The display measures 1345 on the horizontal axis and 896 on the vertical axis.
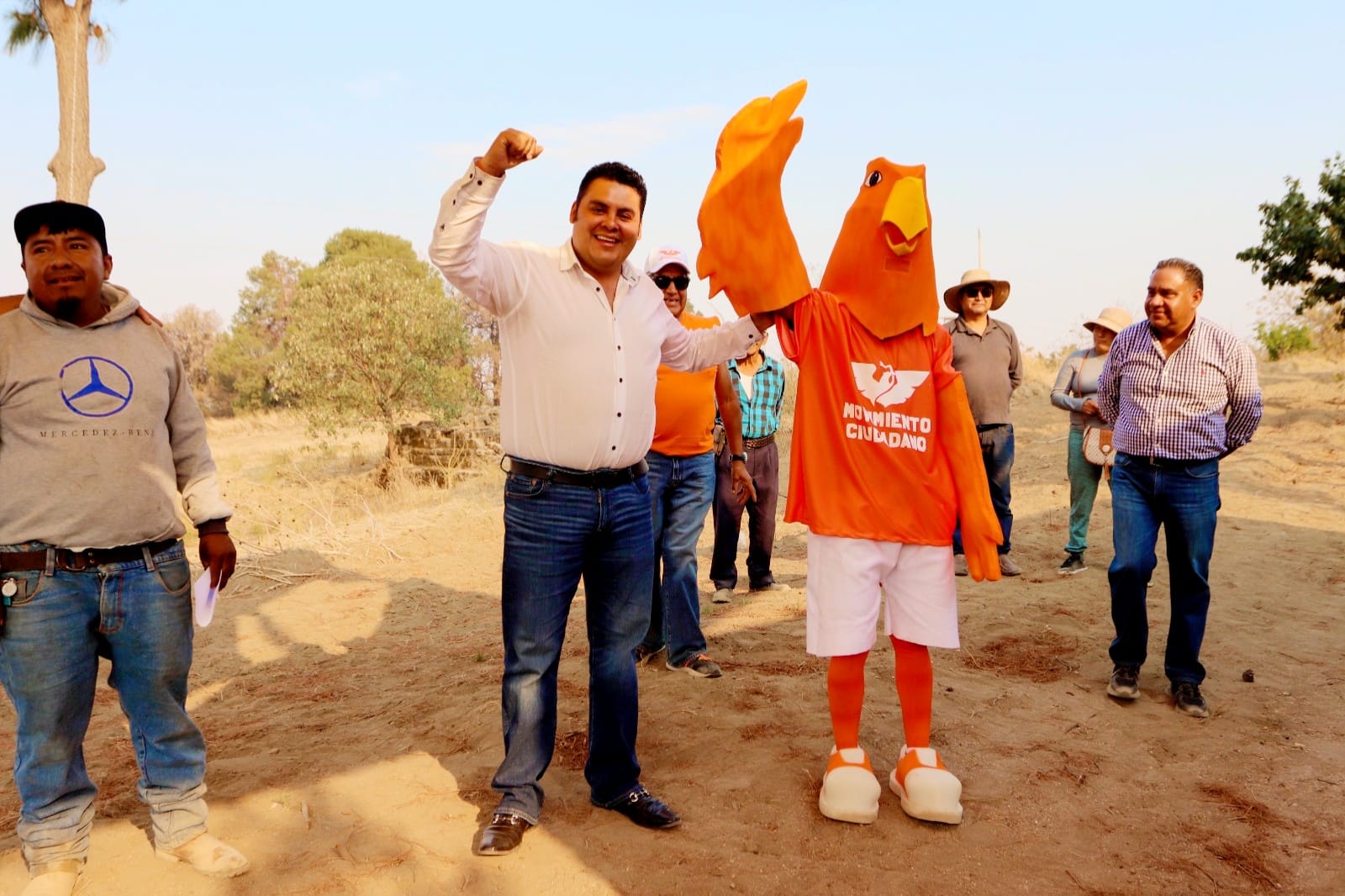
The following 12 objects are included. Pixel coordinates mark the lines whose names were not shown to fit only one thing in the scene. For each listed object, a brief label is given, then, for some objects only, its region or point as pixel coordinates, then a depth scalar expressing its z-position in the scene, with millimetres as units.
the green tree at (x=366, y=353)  16922
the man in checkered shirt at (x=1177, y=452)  4727
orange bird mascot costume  3561
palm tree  10555
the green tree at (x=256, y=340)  35156
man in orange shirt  5125
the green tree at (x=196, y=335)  39656
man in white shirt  3297
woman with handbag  7383
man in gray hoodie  2951
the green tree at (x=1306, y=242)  13195
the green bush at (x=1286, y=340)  21016
